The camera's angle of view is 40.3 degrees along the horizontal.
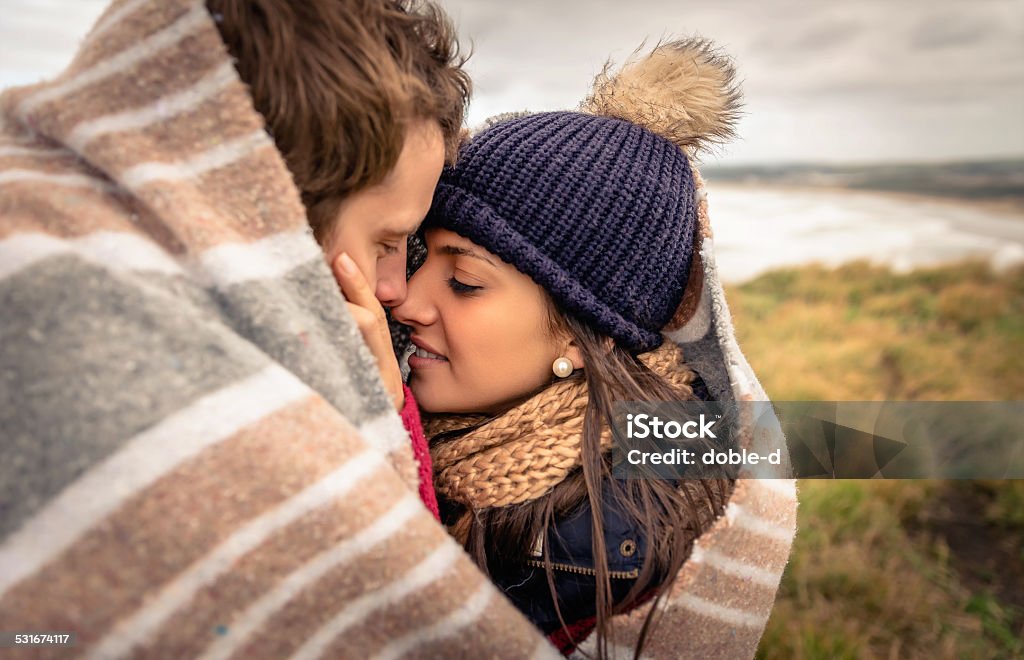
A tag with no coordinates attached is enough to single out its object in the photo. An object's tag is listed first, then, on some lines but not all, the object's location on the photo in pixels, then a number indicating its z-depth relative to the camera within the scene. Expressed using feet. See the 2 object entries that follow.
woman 2.90
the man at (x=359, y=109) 2.45
